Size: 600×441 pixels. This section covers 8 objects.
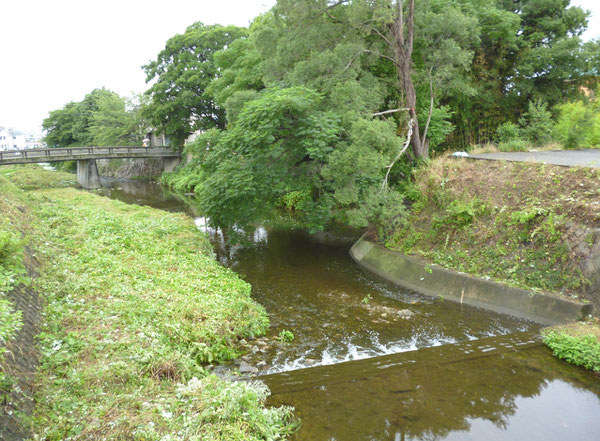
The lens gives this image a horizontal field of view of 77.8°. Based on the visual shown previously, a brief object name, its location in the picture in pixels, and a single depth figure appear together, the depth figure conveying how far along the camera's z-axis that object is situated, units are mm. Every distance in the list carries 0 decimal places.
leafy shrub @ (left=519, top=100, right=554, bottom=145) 18625
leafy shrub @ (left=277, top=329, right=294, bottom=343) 8117
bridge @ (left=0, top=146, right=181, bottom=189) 31594
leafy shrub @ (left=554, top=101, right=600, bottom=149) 17078
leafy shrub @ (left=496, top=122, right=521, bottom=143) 18844
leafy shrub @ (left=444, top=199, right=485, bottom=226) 11546
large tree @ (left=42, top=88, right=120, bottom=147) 53719
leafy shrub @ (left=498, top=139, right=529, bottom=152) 16828
